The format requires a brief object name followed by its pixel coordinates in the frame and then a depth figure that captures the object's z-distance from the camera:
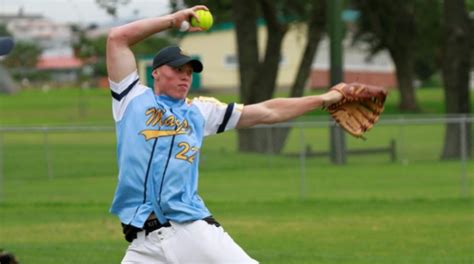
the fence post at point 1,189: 22.11
